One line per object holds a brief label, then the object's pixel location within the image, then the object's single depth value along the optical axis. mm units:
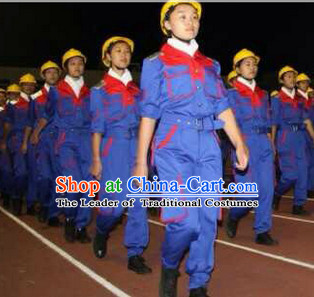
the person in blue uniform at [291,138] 8711
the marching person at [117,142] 5512
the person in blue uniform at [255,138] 6547
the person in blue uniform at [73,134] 6938
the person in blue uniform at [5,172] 11188
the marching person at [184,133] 4008
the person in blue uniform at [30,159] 9663
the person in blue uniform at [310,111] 10062
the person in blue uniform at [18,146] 10270
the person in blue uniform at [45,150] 8195
